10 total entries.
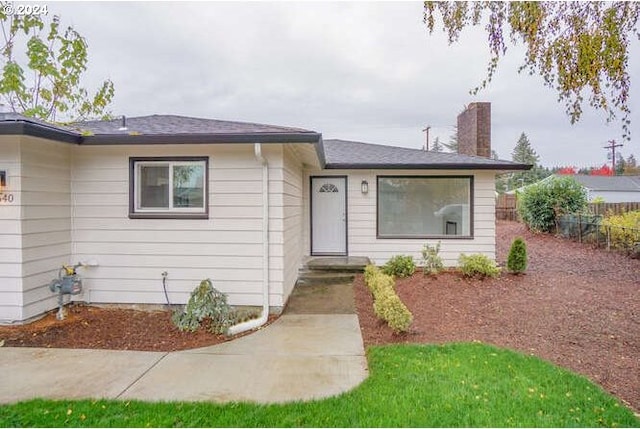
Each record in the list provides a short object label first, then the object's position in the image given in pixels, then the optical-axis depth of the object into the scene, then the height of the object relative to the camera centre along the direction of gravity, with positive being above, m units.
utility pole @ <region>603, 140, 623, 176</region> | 41.39 +7.12
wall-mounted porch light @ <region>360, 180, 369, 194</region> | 9.24 +0.63
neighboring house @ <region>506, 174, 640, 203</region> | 30.94 +2.05
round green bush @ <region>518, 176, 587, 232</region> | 14.29 +0.51
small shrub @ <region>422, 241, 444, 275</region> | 8.36 -0.97
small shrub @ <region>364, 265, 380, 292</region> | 6.97 -1.07
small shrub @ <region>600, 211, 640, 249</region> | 10.68 -0.39
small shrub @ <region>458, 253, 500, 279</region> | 7.96 -1.05
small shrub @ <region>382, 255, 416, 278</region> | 8.33 -1.10
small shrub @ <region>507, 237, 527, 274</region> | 8.27 -0.91
